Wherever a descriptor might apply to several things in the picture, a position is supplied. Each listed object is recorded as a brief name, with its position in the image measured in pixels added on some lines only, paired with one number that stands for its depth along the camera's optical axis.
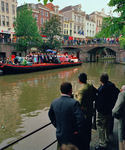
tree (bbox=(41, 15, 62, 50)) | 31.28
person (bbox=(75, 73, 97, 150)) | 3.13
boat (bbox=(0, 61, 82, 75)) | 16.52
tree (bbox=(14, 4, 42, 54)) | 27.33
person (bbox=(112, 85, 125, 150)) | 2.94
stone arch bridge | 34.03
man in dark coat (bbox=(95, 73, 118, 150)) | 3.44
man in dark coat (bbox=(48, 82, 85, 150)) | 2.23
